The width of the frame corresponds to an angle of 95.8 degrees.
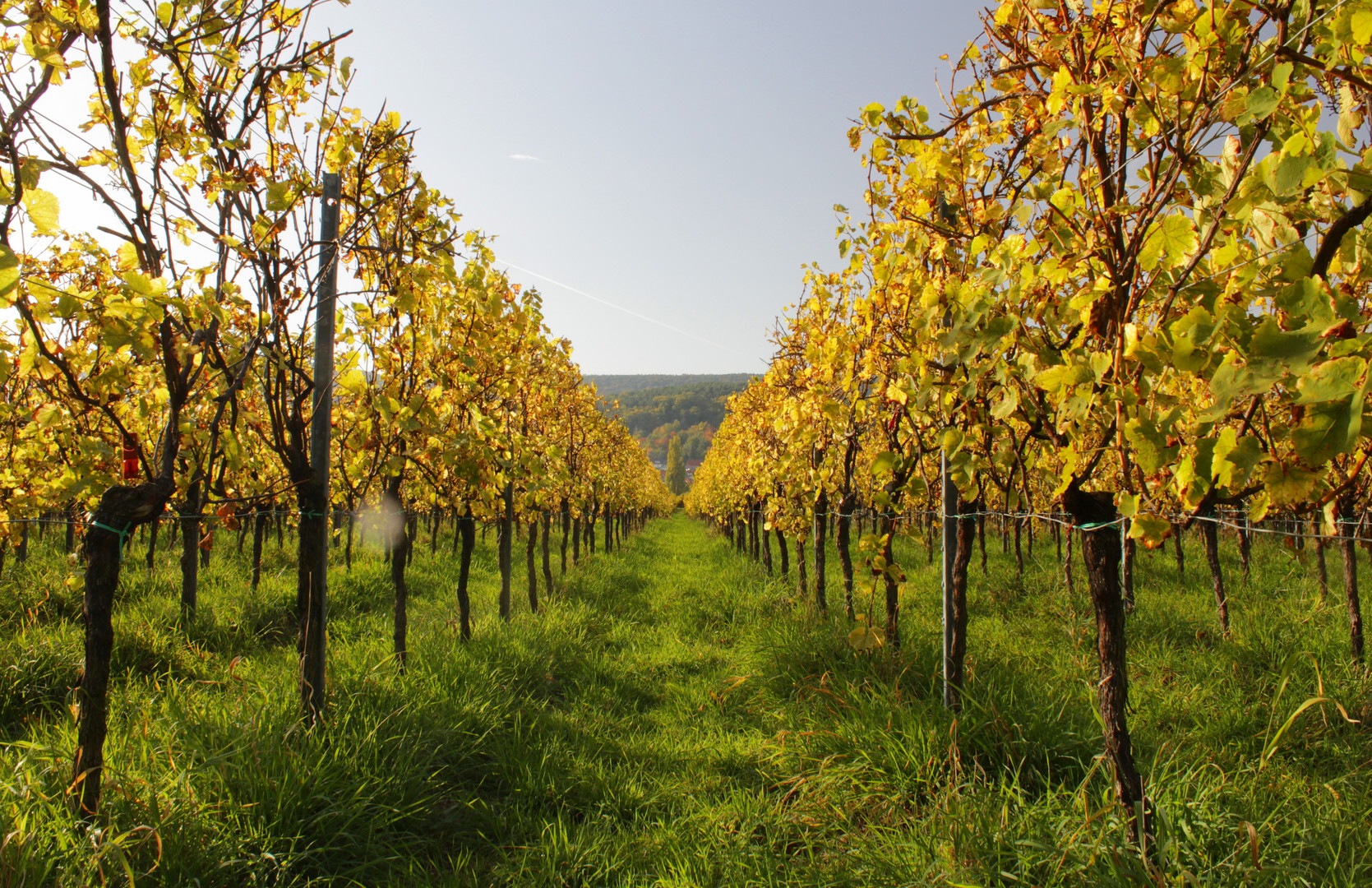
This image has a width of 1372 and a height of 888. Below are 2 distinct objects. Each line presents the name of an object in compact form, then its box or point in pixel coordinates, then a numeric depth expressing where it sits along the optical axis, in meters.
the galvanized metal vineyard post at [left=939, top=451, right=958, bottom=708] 3.29
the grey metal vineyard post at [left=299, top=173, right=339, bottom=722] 3.30
